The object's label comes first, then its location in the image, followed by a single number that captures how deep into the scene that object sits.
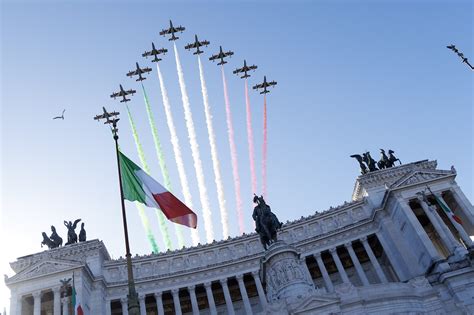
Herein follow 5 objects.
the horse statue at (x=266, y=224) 37.84
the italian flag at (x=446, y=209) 49.59
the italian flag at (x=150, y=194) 25.77
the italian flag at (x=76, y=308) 40.94
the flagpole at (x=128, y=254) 17.01
